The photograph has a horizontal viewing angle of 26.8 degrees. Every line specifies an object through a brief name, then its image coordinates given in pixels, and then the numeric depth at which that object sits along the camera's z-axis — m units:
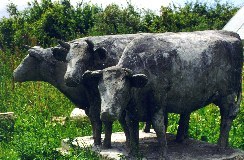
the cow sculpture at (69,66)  6.99
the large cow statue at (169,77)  6.00
